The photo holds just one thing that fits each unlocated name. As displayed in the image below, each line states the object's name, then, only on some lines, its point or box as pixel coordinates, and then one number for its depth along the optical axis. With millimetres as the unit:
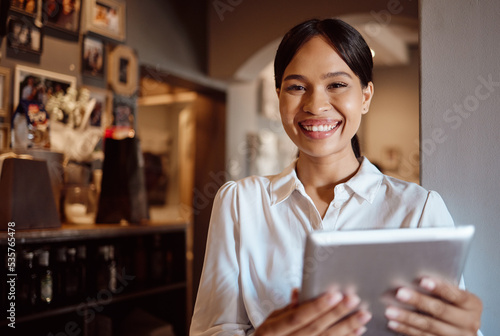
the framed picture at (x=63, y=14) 2131
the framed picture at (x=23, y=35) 1961
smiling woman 998
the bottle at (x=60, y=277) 1771
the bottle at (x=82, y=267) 1864
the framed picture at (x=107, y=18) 2340
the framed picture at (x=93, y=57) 2307
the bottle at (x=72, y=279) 1807
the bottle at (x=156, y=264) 2219
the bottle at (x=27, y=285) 1651
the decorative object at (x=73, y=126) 2145
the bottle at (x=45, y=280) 1695
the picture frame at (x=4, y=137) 1918
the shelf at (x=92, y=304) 1598
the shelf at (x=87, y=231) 1592
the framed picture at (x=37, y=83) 1990
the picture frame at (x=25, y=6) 1961
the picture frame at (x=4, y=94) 1929
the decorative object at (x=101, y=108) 2340
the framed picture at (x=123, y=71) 2447
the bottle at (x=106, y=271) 1951
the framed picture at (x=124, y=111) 2469
